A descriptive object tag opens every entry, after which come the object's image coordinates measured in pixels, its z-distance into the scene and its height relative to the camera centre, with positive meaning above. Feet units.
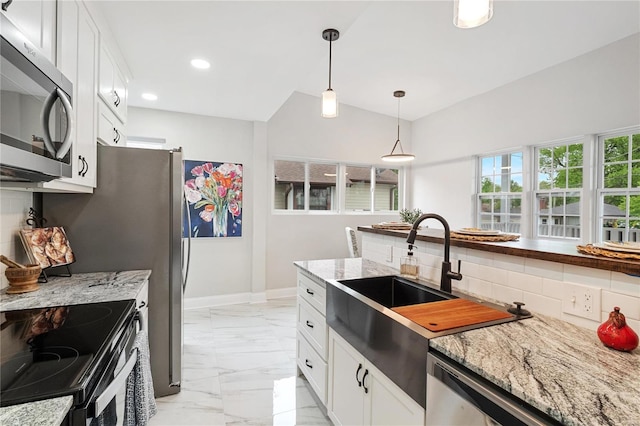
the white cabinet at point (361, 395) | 3.99 -2.73
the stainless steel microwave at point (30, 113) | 3.23 +1.15
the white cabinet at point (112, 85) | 6.90 +3.12
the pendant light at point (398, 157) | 13.39 +2.43
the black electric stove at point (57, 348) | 2.67 -1.50
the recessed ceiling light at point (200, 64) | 8.91 +4.29
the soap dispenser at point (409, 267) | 6.42 -1.12
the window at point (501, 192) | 14.21 +1.04
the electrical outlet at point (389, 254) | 7.73 -1.02
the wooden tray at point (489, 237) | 5.46 -0.43
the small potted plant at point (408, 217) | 12.89 -0.16
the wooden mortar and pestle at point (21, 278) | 5.34 -1.20
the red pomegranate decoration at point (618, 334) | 3.11 -1.21
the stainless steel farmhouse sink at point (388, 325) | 3.71 -1.66
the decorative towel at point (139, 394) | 4.38 -2.66
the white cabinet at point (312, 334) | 6.36 -2.72
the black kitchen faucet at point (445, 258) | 5.25 -0.77
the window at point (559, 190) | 12.10 +1.00
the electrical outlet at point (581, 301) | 3.70 -1.06
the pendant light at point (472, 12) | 3.97 +2.62
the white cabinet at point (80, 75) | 5.02 +2.39
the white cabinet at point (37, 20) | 3.69 +2.47
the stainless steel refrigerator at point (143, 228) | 6.94 -0.40
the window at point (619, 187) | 10.52 +0.98
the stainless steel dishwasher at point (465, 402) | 2.56 -1.74
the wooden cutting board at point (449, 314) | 3.92 -1.38
